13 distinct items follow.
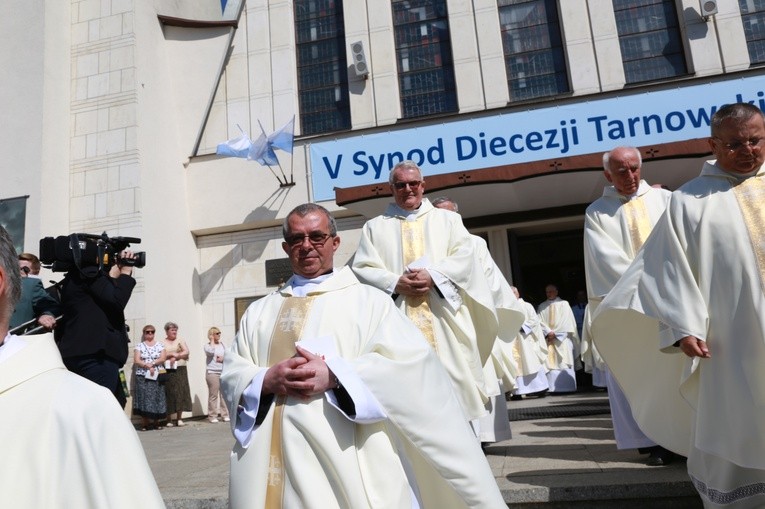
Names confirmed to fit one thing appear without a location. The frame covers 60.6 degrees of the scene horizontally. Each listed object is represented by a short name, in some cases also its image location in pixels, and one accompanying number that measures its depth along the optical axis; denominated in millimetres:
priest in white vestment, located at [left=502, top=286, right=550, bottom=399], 9289
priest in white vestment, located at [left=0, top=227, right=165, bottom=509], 1375
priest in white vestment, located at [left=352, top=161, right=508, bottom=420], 4531
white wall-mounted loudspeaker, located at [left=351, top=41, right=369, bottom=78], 13328
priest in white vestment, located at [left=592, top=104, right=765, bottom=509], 2971
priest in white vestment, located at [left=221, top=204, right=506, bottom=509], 2422
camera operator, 4914
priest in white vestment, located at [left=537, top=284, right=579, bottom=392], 12070
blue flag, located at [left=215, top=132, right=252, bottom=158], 12523
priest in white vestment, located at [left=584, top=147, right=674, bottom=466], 4469
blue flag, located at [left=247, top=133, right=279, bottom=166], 12539
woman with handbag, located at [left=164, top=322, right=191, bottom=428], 11094
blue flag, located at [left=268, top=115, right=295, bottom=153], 12602
